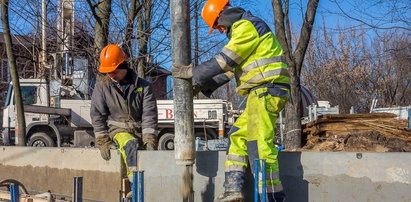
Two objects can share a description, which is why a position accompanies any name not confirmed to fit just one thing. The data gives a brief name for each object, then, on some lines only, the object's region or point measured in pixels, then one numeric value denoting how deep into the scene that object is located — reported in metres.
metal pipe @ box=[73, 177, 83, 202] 3.65
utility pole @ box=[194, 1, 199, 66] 11.09
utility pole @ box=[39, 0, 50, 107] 10.20
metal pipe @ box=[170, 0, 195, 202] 4.15
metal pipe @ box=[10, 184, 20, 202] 3.81
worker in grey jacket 5.39
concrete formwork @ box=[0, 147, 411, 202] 3.82
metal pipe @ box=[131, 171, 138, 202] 3.78
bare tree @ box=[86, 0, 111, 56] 9.45
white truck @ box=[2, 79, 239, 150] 18.42
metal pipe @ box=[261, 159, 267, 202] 3.57
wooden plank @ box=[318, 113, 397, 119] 9.96
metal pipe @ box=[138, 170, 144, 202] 3.67
